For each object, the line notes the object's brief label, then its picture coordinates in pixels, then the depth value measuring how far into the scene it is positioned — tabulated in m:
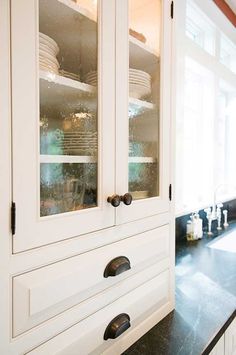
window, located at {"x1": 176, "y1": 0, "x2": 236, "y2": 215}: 2.14
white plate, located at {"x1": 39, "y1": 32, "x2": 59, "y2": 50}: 0.69
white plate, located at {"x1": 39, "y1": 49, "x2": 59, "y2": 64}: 0.68
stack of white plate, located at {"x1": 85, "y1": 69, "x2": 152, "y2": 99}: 0.96
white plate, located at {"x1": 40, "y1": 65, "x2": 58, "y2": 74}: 0.69
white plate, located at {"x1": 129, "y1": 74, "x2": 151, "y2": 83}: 0.95
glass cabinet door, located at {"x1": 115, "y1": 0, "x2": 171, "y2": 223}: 0.95
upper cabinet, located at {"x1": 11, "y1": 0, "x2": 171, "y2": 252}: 0.62
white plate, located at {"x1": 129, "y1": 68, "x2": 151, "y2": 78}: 0.95
